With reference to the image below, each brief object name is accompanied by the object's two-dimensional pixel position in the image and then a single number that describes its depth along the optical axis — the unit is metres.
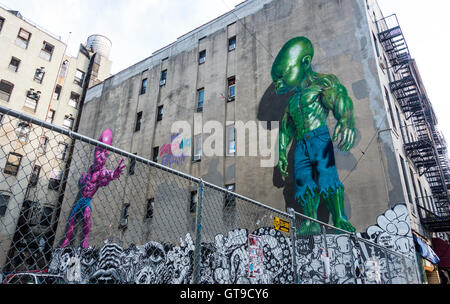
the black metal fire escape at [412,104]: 14.45
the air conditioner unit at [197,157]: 19.33
